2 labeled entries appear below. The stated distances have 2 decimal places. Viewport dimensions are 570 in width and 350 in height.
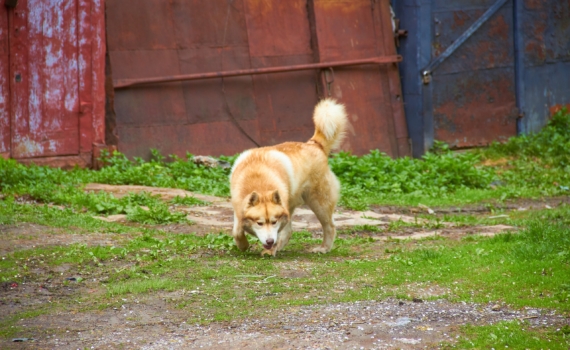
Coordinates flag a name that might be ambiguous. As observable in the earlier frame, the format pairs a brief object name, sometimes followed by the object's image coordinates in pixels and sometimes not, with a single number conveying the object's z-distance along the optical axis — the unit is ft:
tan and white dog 45.27
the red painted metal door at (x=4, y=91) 72.69
